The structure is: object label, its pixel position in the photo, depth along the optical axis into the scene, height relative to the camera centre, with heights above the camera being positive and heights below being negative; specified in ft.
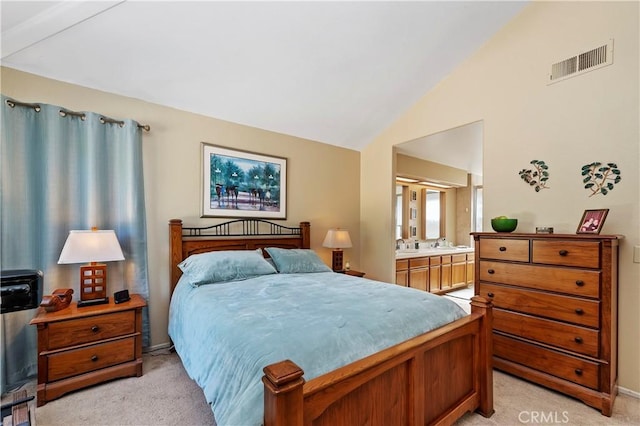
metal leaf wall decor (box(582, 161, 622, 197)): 7.68 +0.89
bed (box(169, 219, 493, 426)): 3.69 -2.26
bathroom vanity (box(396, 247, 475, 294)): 15.10 -3.42
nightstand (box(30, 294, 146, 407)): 6.76 -3.44
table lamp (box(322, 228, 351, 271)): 12.94 -1.40
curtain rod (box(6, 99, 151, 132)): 7.41 +2.73
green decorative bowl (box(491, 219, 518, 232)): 8.79 -0.48
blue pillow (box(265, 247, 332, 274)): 10.36 -1.91
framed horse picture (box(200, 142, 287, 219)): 10.75 +1.02
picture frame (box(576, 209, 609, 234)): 7.27 -0.31
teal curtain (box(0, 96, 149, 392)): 7.34 +0.35
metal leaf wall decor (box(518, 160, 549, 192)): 8.96 +1.08
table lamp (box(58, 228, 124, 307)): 7.36 -1.22
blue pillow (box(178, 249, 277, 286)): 8.47 -1.80
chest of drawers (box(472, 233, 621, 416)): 6.76 -2.60
